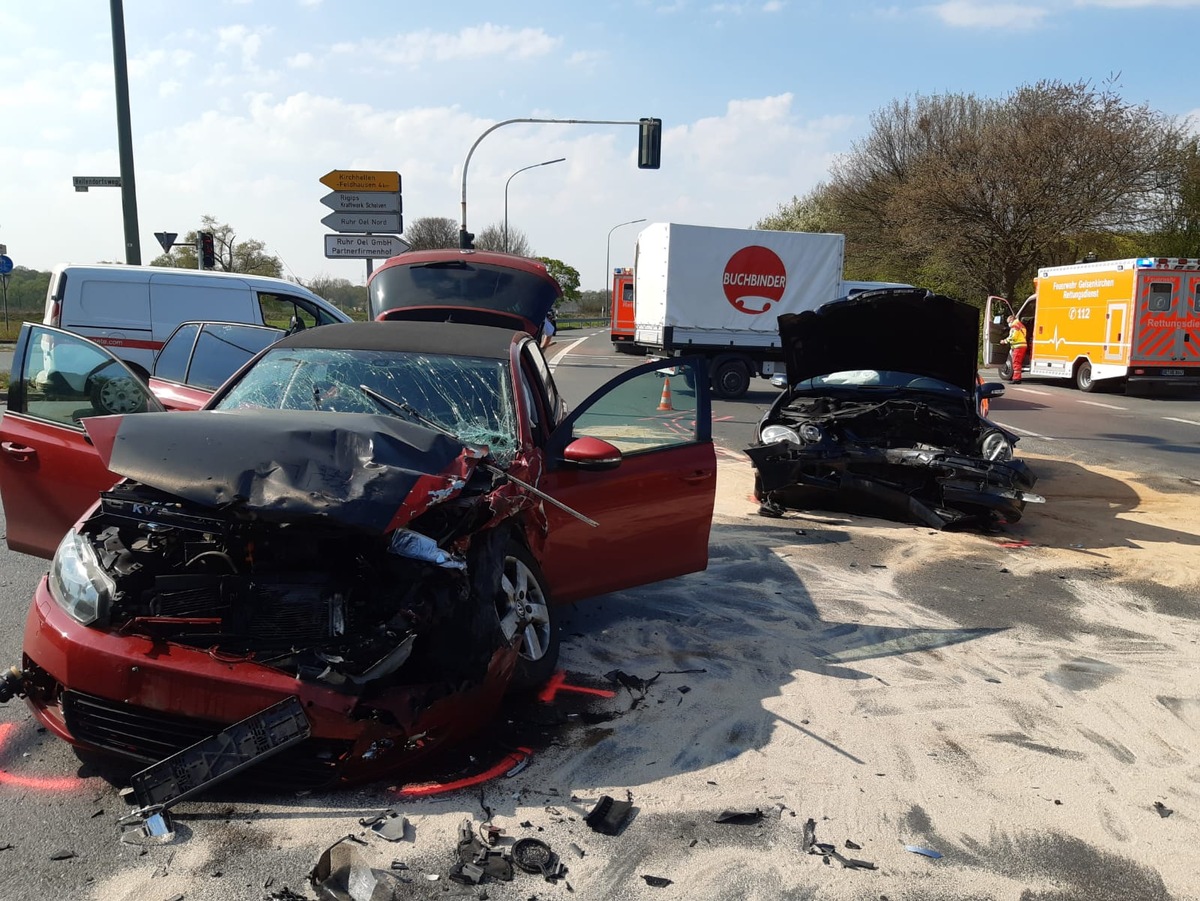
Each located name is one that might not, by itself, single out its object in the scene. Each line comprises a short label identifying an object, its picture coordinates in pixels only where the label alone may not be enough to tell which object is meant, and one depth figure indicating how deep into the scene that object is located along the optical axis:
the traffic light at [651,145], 22.25
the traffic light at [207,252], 16.09
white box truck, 19.12
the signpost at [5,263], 26.75
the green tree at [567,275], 82.12
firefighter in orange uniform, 24.03
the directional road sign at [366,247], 14.81
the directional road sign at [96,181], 13.69
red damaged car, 3.08
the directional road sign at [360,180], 14.79
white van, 12.62
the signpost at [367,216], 14.74
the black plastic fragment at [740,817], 3.18
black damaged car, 7.75
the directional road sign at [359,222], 14.76
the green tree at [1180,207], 30.22
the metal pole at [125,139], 13.23
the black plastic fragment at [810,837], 3.04
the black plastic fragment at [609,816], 3.09
